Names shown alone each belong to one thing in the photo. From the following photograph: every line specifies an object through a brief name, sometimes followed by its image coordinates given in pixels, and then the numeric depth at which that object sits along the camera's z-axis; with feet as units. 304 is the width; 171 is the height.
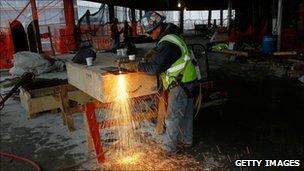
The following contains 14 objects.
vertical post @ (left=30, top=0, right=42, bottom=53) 32.20
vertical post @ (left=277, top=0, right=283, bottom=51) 28.88
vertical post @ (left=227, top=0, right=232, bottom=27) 42.85
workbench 9.30
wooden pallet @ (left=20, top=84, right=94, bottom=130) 14.54
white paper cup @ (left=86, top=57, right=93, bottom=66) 10.92
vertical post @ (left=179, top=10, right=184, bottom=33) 71.87
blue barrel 29.14
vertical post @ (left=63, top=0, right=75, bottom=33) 37.81
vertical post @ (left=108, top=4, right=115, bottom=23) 45.79
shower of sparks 9.51
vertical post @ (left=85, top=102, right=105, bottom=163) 10.07
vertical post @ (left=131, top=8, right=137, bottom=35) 55.34
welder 9.47
